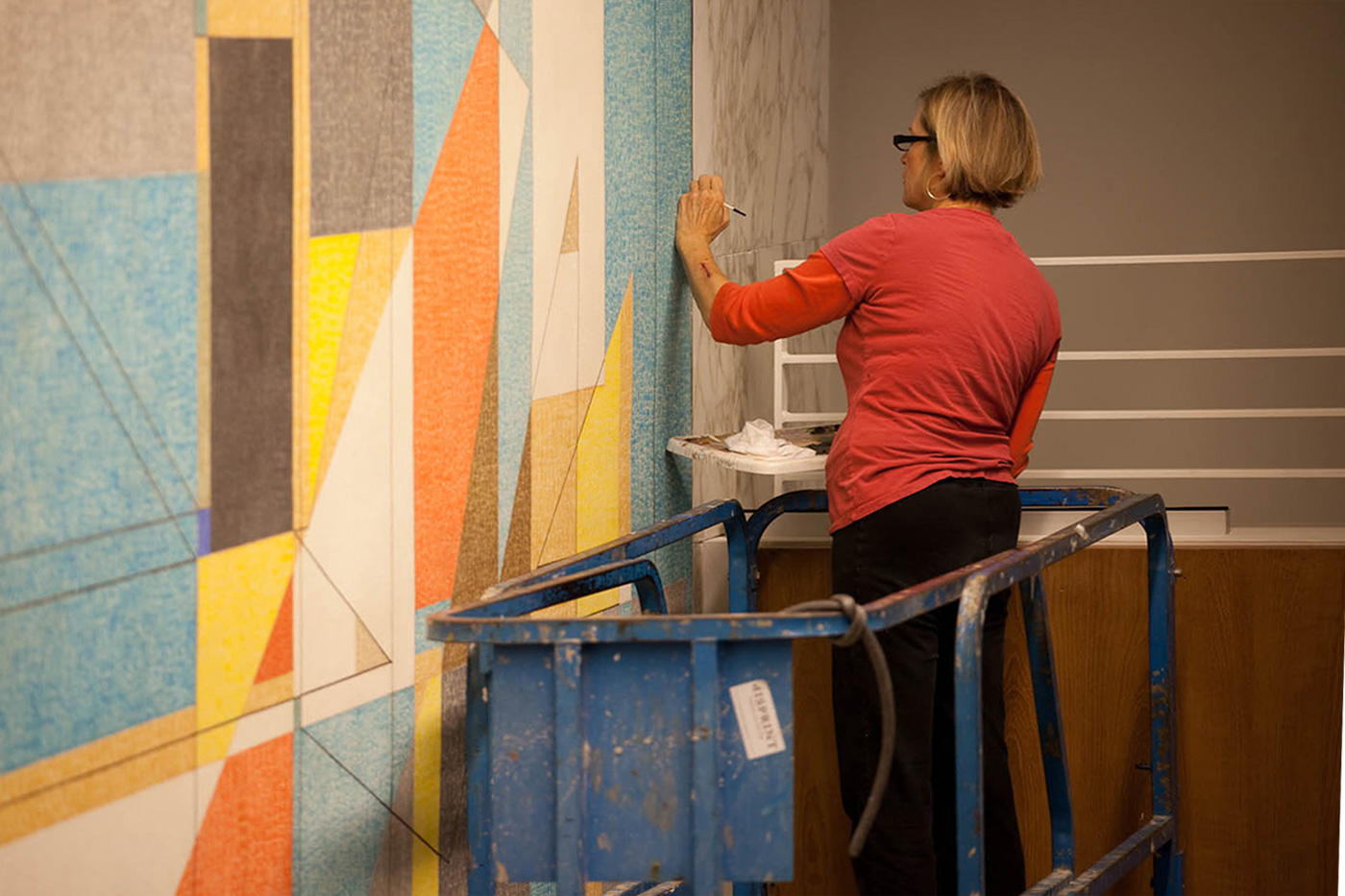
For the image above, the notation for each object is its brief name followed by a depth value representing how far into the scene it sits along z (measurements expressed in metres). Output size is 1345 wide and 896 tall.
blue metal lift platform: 4.31
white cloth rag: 5.33
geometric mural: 4.06
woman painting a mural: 5.01
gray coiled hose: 4.30
